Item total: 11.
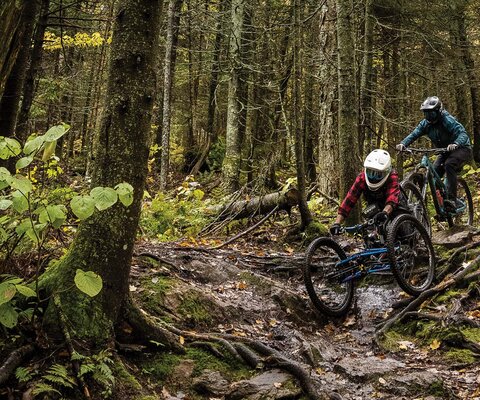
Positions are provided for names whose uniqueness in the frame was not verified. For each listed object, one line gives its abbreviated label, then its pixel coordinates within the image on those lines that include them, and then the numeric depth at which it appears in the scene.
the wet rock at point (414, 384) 4.36
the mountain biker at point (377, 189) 6.69
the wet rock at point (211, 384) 4.07
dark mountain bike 8.14
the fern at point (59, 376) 3.17
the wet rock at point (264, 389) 4.02
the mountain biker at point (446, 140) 8.19
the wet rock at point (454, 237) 7.52
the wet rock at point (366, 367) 4.76
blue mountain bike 6.36
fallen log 9.45
